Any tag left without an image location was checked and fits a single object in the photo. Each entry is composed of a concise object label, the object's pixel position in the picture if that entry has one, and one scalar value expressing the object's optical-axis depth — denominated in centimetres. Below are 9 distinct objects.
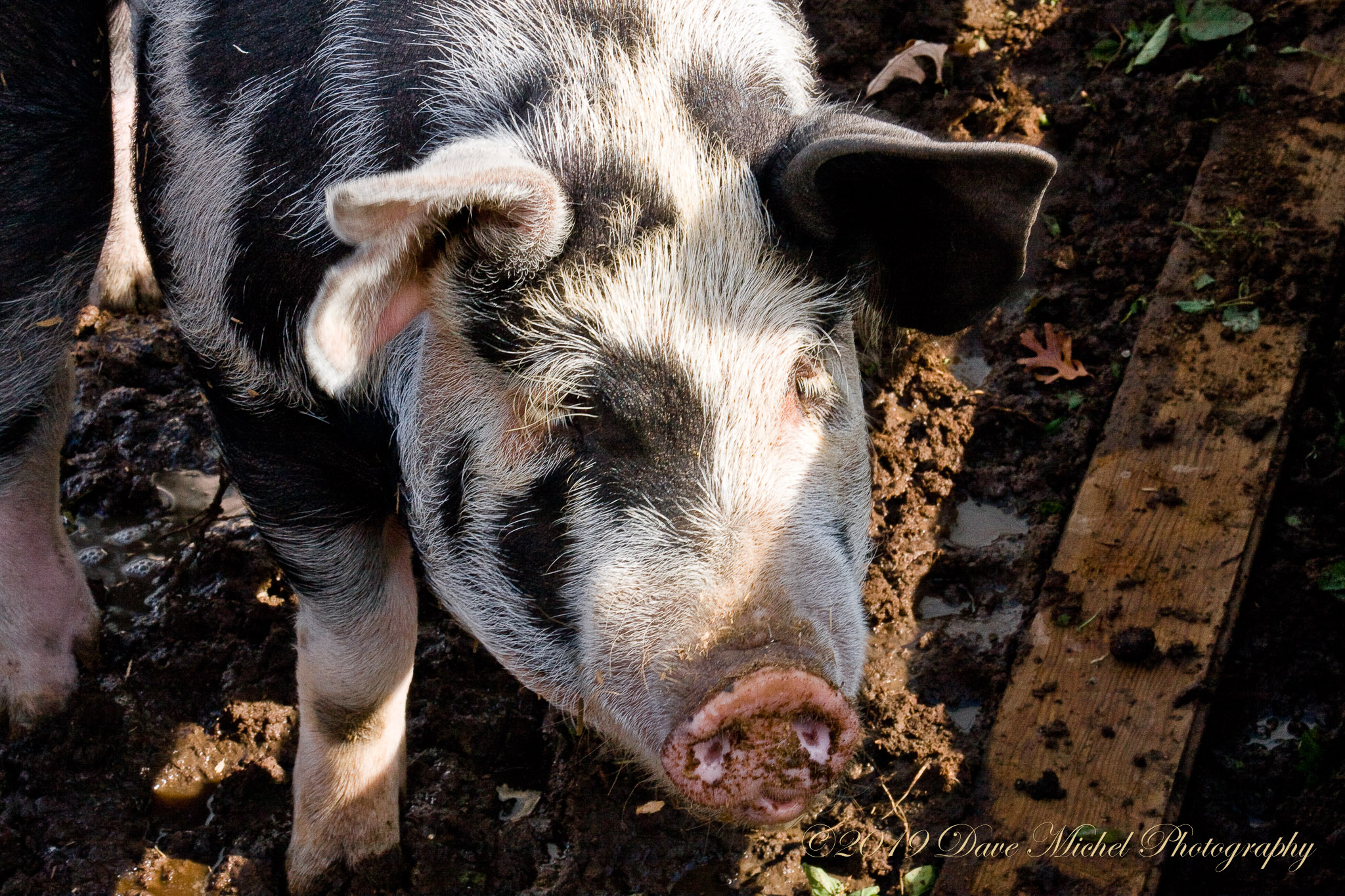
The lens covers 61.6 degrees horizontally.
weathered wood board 294
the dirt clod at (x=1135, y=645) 313
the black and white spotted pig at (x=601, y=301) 210
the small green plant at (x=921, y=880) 300
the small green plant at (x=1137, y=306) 411
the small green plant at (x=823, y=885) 299
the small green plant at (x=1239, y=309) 378
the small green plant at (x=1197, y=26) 458
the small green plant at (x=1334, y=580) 325
